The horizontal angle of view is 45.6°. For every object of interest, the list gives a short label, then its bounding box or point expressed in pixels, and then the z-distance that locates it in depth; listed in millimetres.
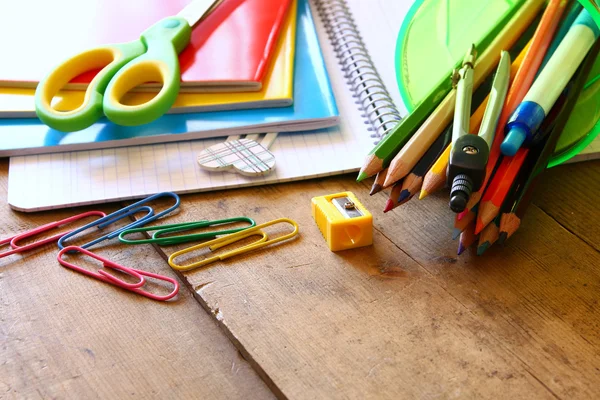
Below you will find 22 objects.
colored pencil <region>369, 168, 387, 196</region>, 677
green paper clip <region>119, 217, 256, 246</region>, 707
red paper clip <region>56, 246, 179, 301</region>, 653
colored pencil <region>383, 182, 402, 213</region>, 672
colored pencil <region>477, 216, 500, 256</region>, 644
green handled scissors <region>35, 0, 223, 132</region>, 798
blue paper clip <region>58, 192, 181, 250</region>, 721
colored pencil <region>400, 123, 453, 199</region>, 655
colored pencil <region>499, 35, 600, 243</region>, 642
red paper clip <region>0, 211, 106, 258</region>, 708
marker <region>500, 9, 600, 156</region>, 646
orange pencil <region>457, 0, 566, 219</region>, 652
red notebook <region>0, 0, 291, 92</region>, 911
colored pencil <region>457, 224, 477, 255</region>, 650
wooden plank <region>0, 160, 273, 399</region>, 564
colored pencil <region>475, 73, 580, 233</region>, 626
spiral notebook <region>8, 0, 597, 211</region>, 786
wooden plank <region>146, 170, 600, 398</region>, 553
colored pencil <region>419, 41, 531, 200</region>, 622
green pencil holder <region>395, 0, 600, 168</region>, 833
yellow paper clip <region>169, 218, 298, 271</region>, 680
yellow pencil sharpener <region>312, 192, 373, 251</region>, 684
